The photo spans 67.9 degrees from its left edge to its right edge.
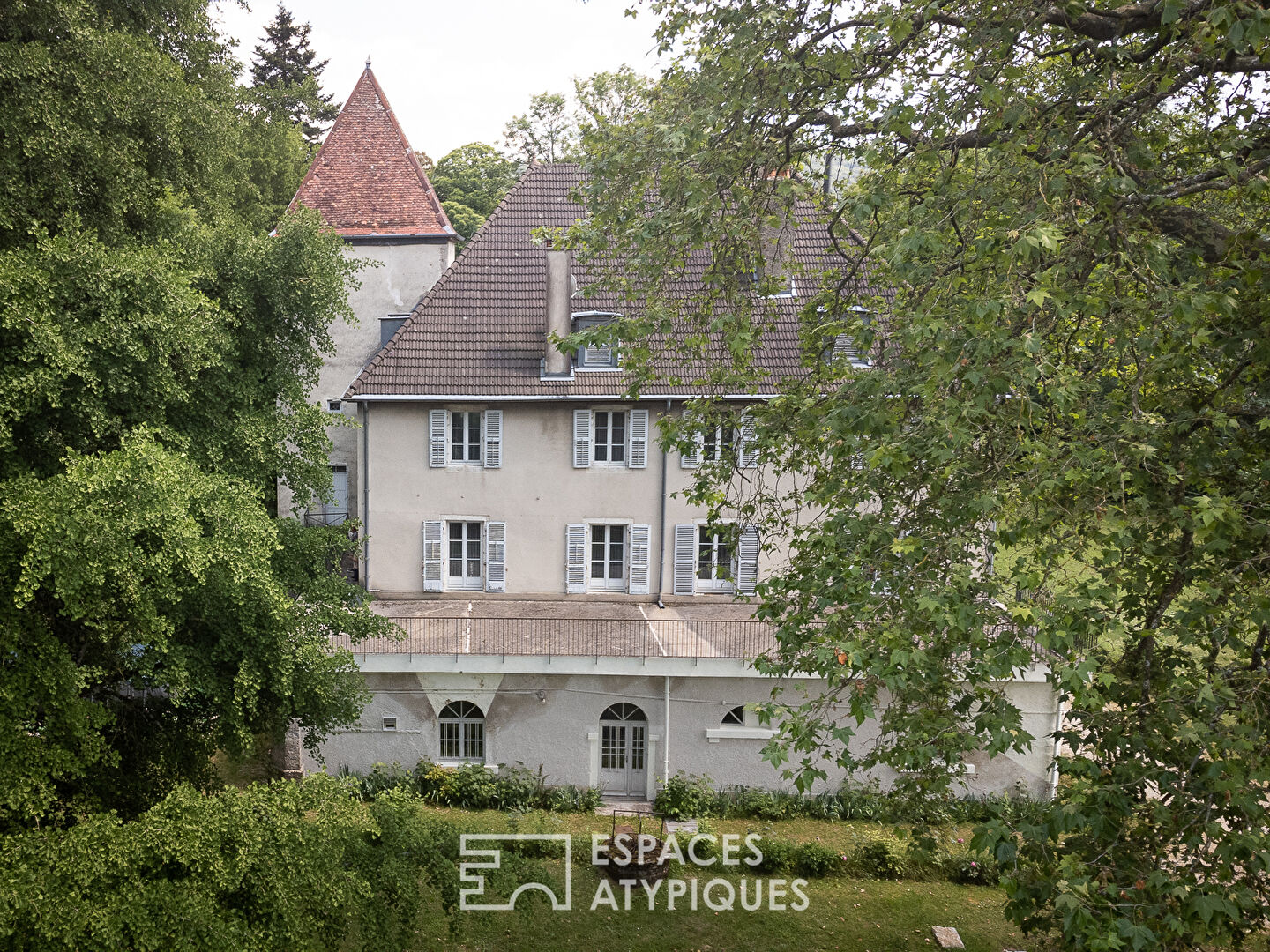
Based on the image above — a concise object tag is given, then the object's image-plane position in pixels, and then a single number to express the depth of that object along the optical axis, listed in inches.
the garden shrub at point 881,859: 587.5
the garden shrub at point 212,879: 308.3
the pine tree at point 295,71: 1530.5
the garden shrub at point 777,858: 580.4
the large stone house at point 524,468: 745.0
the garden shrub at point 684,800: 639.1
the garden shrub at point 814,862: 582.2
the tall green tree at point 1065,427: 233.1
